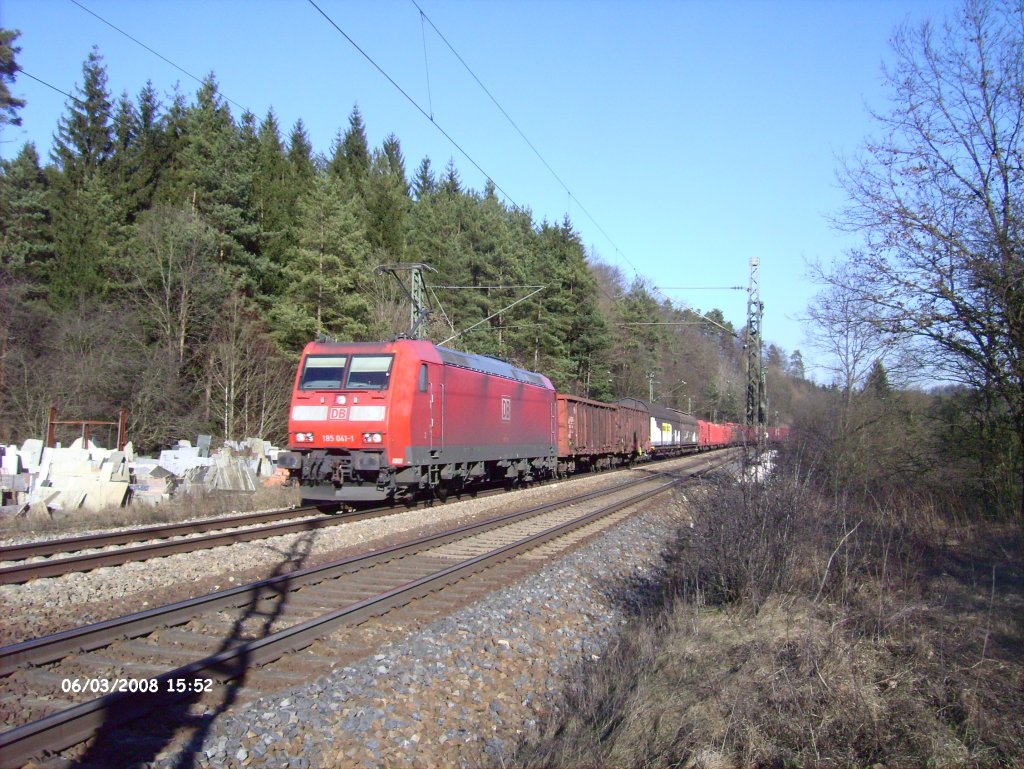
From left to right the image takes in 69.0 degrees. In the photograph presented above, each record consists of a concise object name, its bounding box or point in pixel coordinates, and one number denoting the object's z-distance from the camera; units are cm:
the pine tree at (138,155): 3875
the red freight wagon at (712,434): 5509
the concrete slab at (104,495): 1423
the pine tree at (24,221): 3203
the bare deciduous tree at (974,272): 1093
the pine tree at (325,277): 3219
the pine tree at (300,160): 4483
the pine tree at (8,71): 1509
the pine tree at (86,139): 3853
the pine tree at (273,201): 3700
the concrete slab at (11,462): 1539
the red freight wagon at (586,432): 2544
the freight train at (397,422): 1382
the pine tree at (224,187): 3350
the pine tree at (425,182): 7025
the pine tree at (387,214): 4403
